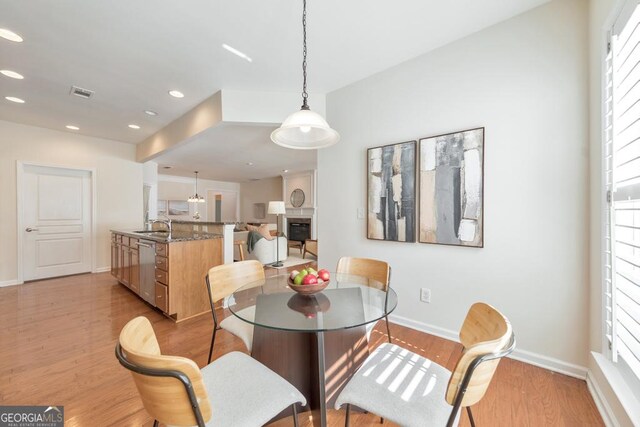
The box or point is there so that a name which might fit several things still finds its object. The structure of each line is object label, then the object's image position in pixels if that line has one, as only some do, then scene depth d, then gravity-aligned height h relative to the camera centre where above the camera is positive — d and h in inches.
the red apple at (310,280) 57.9 -15.4
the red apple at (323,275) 60.3 -14.9
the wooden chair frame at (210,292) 67.4 -21.5
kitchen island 110.5 -26.8
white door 168.7 -7.1
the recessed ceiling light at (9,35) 81.9 +57.9
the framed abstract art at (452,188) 83.1 +8.7
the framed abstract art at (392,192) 97.6 +8.4
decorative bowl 57.3 -17.2
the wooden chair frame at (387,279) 64.5 -20.6
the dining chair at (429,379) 31.5 -28.9
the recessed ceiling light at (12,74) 104.8 +57.7
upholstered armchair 226.5 -35.0
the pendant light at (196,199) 322.7 +16.7
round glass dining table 47.1 -21.2
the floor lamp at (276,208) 224.7 +4.0
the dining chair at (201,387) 29.4 -25.7
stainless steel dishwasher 119.2 -28.5
